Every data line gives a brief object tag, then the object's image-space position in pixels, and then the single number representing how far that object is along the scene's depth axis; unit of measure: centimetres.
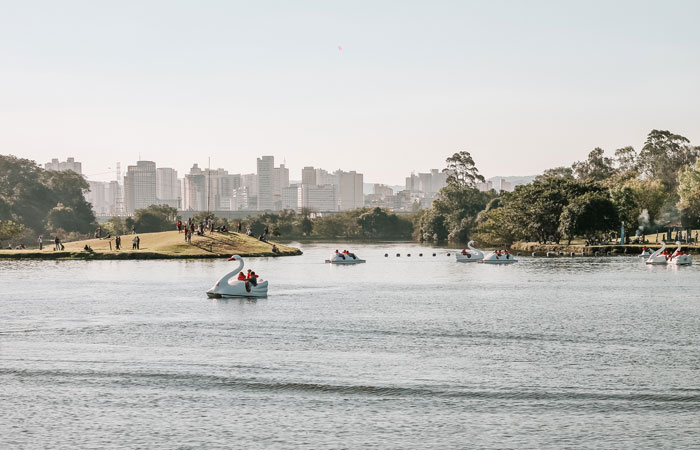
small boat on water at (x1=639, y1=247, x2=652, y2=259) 11594
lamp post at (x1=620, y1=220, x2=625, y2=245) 13962
